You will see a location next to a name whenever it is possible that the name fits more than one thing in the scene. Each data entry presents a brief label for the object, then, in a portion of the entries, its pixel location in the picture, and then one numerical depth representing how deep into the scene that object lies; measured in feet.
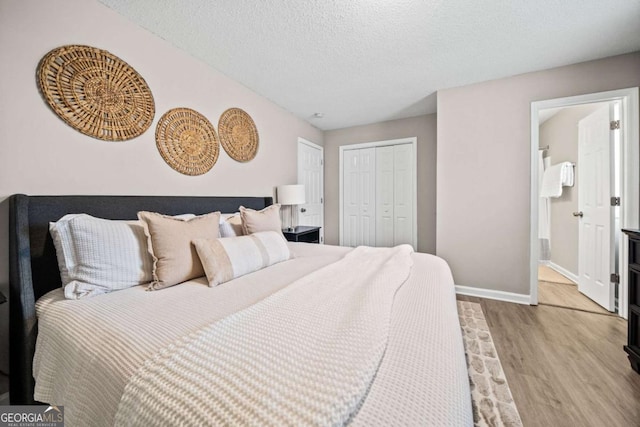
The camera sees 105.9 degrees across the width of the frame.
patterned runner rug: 4.04
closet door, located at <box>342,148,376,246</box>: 13.91
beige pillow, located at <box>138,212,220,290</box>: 4.34
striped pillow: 4.54
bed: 1.92
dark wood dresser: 5.08
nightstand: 10.01
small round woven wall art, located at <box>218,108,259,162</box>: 8.23
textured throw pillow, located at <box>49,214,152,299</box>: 3.95
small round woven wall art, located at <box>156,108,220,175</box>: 6.51
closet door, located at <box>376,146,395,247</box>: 13.38
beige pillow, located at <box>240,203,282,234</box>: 6.48
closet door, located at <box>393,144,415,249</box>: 12.88
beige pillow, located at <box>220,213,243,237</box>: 6.31
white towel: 11.47
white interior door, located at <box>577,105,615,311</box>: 7.97
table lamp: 10.35
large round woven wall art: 4.70
